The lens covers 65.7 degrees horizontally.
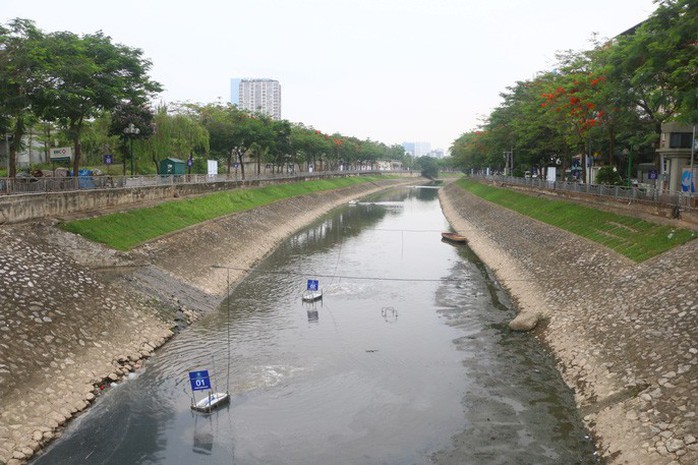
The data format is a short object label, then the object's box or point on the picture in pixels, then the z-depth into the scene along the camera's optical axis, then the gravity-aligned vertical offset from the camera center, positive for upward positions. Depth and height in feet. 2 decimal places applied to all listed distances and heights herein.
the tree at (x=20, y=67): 111.96 +22.32
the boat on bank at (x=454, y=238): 189.98 -20.48
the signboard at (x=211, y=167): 230.34 +3.86
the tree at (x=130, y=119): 165.07 +17.34
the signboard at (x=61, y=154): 179.52 +6.65
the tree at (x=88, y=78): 120.98 +24.03
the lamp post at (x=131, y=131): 152.87 +13.02
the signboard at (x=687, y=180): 118.32 +0.91
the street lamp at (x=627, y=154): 155.28 +10.33
